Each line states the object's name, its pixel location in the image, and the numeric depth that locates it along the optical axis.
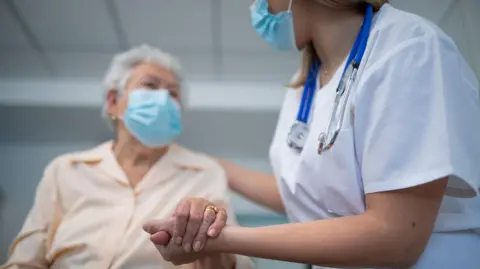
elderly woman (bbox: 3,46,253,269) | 1.11
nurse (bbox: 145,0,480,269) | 0.72
